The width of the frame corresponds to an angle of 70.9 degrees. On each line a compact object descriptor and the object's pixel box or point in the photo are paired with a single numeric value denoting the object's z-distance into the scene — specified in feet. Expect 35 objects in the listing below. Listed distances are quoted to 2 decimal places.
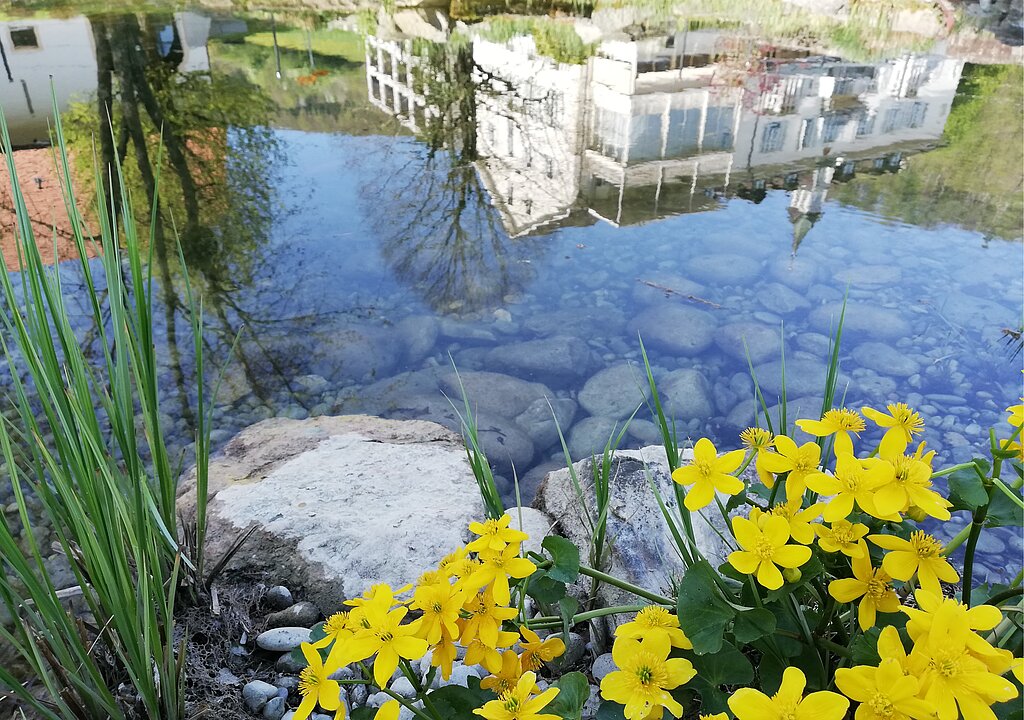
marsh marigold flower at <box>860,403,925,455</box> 1.05
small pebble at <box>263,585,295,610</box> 2.10
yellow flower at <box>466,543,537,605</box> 1.03
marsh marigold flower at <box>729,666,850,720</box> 0.81
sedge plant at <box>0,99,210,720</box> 1.36
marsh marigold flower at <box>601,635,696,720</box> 0.95
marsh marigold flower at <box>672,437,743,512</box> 1.07
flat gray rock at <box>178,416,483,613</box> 2.17
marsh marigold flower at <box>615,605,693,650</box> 1.05
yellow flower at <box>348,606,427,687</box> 0.94
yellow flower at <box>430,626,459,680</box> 1.04
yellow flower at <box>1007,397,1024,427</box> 1.06
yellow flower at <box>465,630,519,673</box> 1.05
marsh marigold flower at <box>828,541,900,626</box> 1.03
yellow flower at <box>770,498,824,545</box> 0.99
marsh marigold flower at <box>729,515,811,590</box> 0.97
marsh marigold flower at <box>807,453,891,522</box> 0.97
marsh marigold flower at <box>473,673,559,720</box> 0.91
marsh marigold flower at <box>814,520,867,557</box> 1.01
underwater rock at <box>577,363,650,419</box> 3.77
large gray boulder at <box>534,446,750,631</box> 1.98
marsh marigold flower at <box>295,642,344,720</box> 0.97
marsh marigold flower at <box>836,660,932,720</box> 0.80
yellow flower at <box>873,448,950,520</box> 0.95
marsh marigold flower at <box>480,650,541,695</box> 1.07
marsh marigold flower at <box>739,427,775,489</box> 1.12
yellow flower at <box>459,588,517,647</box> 1.04
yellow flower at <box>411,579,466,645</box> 1.01
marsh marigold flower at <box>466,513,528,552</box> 1.08
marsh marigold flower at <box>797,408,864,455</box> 1.14
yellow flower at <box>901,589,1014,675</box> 0.82
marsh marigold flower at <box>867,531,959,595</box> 0.98
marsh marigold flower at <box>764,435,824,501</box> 1.06
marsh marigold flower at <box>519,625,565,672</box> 1.17
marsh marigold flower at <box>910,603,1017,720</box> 0.78
